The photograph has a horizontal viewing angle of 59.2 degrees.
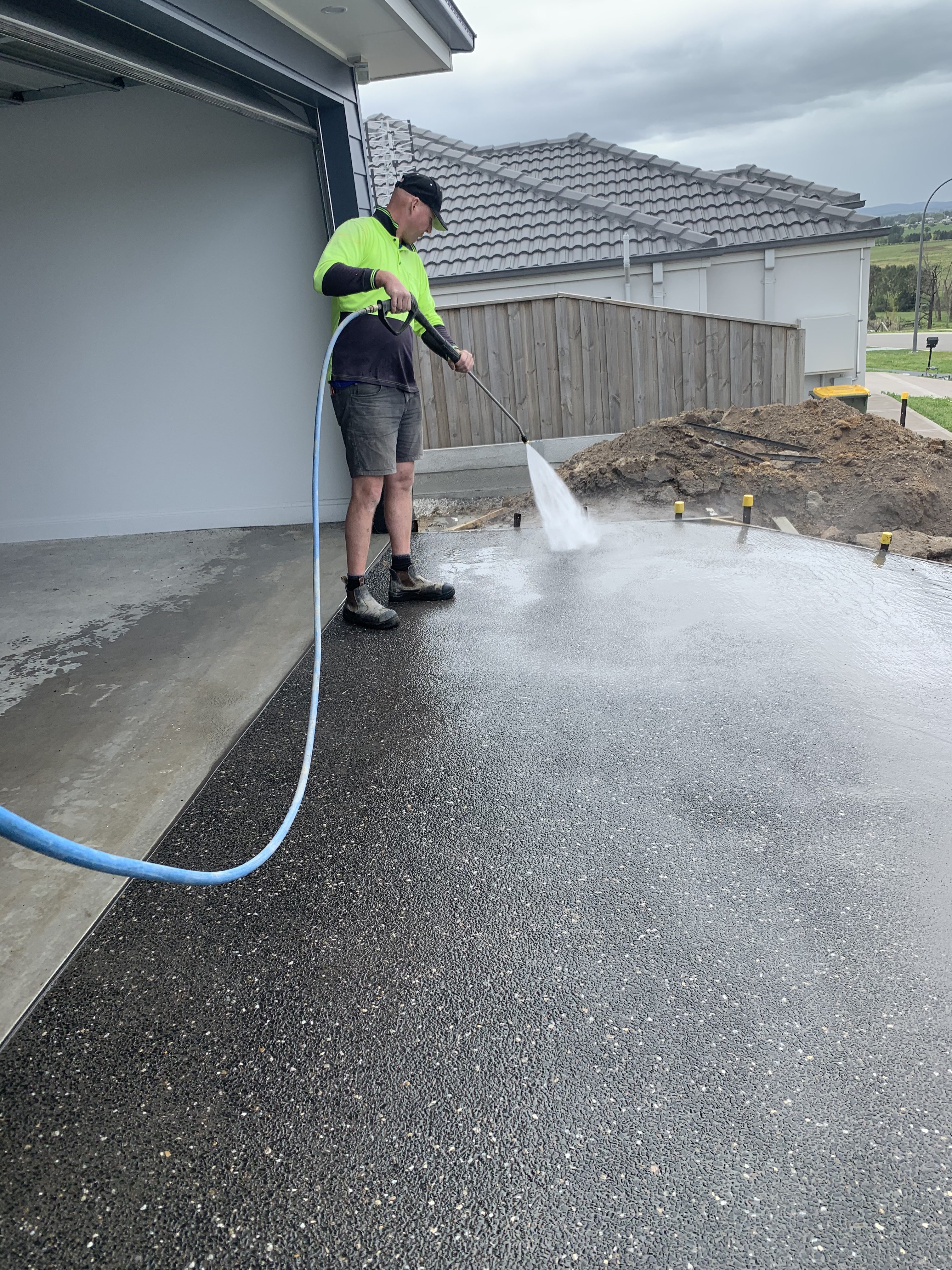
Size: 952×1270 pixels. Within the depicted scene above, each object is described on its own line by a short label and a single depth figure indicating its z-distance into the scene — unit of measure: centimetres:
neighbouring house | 1166
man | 366
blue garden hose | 115
